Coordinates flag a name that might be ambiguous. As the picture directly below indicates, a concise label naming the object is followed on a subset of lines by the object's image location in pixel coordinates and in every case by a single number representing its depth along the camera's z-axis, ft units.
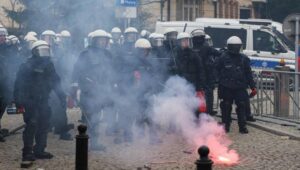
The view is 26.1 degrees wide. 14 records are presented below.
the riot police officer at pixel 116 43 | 40.96
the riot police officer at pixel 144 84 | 38.22
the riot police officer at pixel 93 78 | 35.81
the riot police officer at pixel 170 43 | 43.91
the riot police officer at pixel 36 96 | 31.96
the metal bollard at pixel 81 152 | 23.71
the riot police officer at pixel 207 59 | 45.09
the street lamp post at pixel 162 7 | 119.11
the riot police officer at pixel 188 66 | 41.09
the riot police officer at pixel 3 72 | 39.82
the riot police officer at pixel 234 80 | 42.45
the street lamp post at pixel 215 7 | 138.59
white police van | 73.31
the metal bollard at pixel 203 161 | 18.19
